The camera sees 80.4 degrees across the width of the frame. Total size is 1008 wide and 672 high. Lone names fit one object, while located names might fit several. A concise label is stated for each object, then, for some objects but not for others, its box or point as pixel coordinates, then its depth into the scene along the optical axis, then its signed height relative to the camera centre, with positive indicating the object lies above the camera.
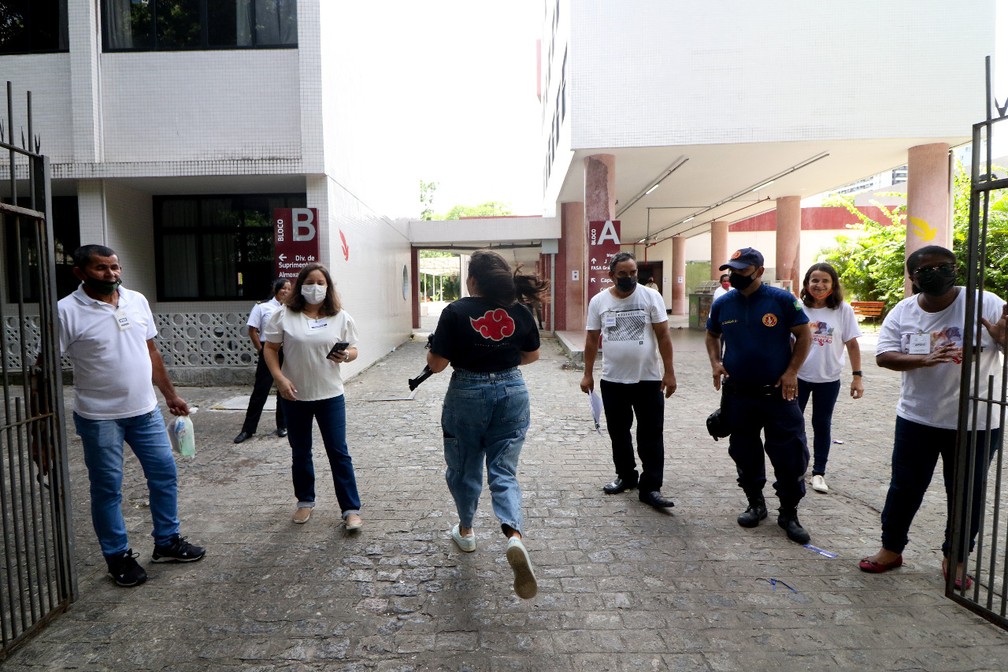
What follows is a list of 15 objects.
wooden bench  20.44 -0.58
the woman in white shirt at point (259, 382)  6.21 -0.86
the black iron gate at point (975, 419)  2.70 -0.63
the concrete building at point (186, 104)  8.98 +2.97
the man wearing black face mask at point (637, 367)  4.25 -0.52
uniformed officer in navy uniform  3.71 -0.55
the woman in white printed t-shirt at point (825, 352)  4.51 -0.45
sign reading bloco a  11.91 +0.89
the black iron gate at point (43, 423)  2.77 -0.58
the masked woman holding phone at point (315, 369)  3.81 -0.45
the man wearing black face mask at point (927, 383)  2.99 -0.48
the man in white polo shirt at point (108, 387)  3.12 -0.45
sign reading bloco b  8.71 +0.86
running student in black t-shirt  3.15 -0.41
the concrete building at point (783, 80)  11.01 +3.99
